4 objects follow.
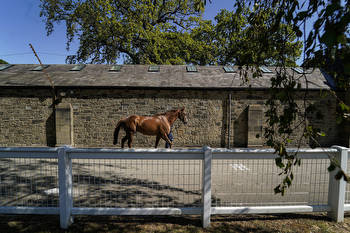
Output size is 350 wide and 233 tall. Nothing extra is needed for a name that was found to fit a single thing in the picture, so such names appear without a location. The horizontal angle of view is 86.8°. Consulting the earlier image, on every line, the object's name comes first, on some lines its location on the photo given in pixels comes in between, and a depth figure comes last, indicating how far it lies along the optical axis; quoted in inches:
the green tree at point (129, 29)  723.7
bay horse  290.0
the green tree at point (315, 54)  40.2
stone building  414.6
